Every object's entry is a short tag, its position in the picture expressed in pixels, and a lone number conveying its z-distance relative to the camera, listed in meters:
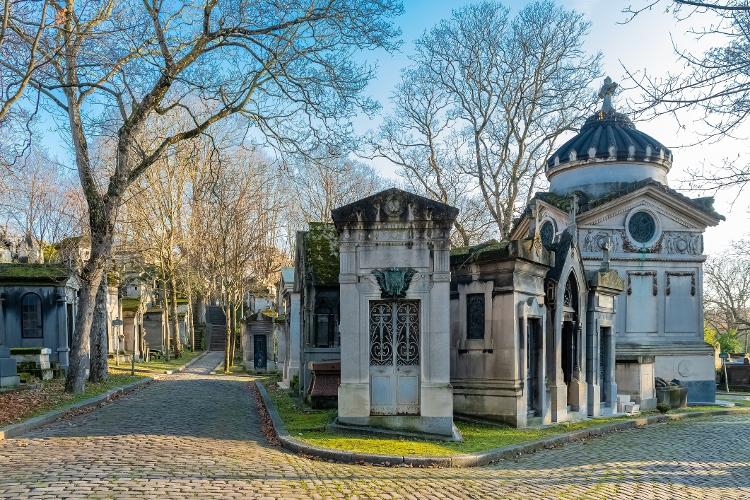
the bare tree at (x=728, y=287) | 48.06
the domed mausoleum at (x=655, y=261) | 26.38
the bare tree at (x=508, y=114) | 29.53
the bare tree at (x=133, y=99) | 16.19
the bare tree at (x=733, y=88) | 7.63
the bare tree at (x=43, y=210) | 40.84
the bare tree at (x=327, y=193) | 43.97
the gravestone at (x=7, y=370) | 19.38
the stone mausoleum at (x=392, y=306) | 11.93
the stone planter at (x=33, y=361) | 21.89
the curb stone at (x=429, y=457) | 9.81
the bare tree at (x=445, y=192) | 32.31
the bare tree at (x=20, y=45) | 13.23
